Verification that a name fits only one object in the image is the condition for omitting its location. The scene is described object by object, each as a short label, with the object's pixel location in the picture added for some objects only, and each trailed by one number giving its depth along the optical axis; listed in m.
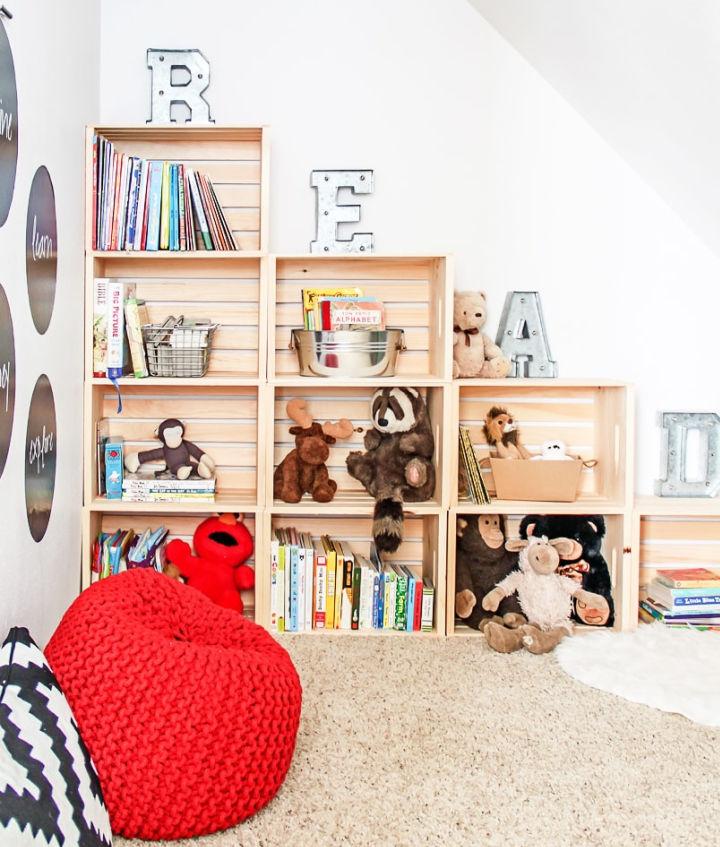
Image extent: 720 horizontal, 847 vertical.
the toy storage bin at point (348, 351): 2.39
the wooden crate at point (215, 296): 2.60
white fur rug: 1.98
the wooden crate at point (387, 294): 2.60
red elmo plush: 2.47
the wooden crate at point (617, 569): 2.43
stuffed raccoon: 2.43
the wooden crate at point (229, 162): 2.56
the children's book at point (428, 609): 2.45
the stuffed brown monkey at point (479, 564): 2.51
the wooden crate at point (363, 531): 2.66
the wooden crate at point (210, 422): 2.62
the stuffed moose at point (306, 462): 2.47
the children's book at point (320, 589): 2.42
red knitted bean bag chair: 1.38
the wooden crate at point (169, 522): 2.62
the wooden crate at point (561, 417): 2.62
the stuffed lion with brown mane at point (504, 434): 2.57
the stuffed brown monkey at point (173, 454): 2.53
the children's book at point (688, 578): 2.52
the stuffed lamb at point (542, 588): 2.45
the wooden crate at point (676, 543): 2.68
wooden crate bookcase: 2.42
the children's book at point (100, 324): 2.36
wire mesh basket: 2.39
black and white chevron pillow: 1.10
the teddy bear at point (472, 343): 2.53
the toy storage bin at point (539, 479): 2.44
